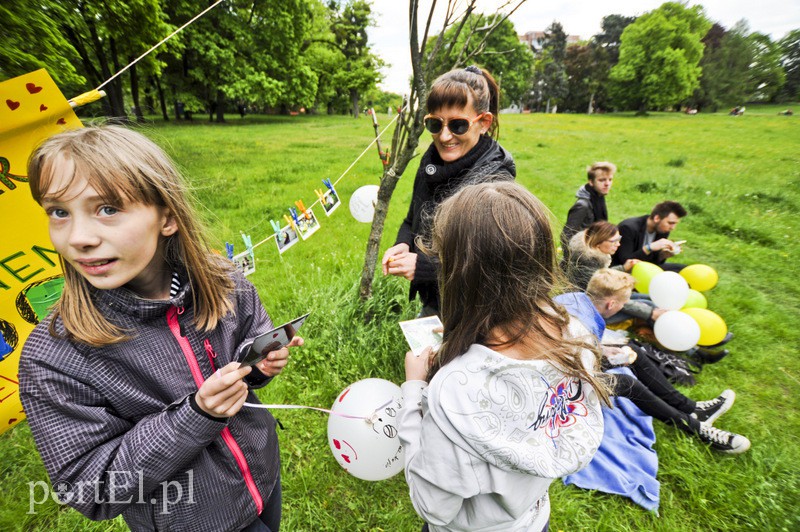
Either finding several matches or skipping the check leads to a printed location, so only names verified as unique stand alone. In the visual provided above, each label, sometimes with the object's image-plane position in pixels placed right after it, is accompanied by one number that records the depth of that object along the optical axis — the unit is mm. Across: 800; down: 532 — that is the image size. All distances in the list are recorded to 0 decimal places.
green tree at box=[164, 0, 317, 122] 17078
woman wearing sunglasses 1917
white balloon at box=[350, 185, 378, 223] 3904
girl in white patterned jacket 973
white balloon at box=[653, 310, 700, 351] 3230
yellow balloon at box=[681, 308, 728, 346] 3404
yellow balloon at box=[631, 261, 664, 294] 4145
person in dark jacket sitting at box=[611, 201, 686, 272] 4352
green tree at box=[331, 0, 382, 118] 30406
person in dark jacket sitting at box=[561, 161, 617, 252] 4180
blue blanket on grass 2334
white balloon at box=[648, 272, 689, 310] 3588
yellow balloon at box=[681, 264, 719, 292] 4203
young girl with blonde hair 970
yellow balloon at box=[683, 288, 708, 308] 3896
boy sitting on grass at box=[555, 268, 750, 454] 2600
